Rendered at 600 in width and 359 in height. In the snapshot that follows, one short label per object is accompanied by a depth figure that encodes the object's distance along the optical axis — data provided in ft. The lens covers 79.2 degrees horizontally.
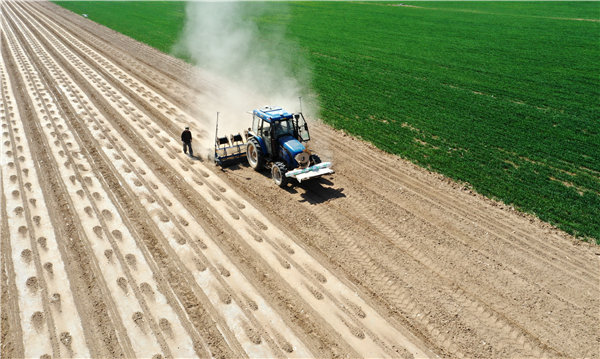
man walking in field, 45.88
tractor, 38.78
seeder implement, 45.39
